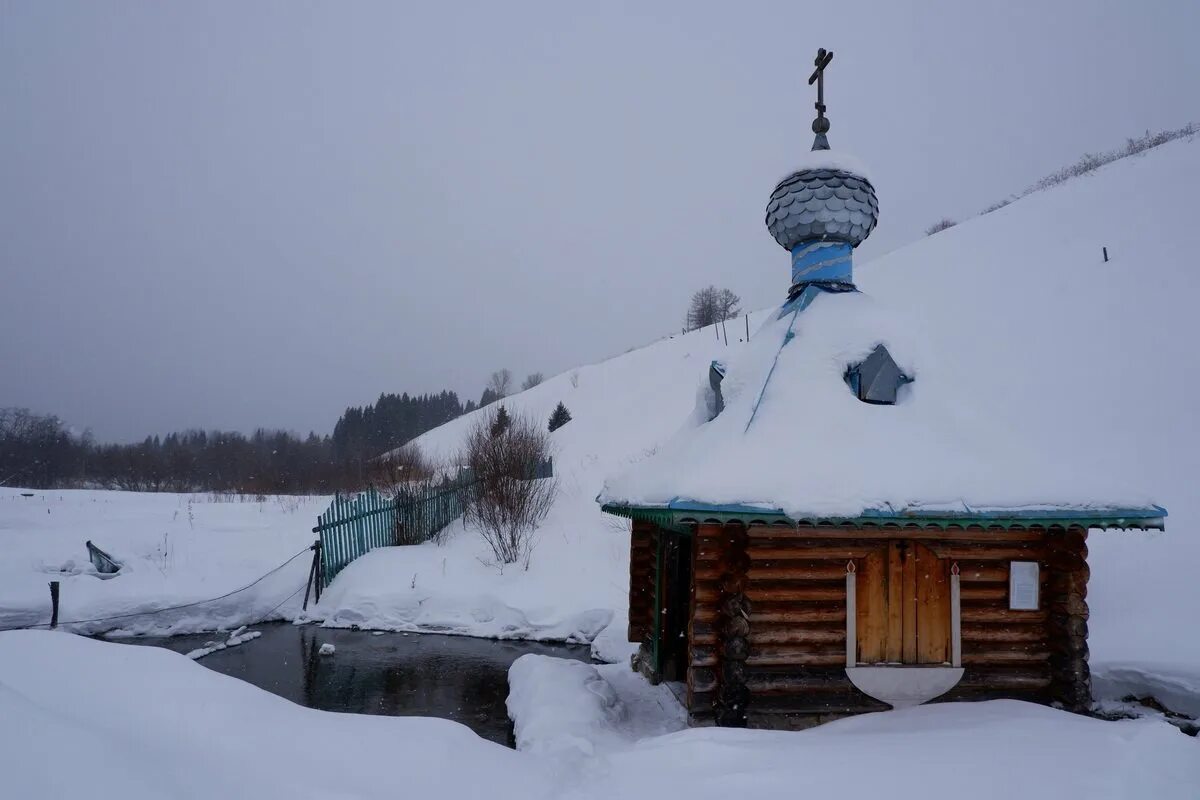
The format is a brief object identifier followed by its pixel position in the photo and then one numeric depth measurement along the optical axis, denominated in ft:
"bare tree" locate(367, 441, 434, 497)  63.69
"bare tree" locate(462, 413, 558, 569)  52.70
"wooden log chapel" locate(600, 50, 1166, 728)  20.40
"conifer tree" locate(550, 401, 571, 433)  136.67
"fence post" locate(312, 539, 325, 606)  45.14
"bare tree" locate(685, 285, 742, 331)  210.38
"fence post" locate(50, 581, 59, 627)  38.17
